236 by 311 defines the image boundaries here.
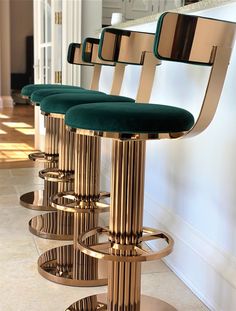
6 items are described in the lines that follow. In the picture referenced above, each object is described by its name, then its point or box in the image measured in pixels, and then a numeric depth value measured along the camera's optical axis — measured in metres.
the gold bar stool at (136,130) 0.89
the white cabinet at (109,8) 3.04
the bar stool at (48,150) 2.03
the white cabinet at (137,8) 2.94
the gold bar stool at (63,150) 1.46
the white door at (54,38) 2.87
